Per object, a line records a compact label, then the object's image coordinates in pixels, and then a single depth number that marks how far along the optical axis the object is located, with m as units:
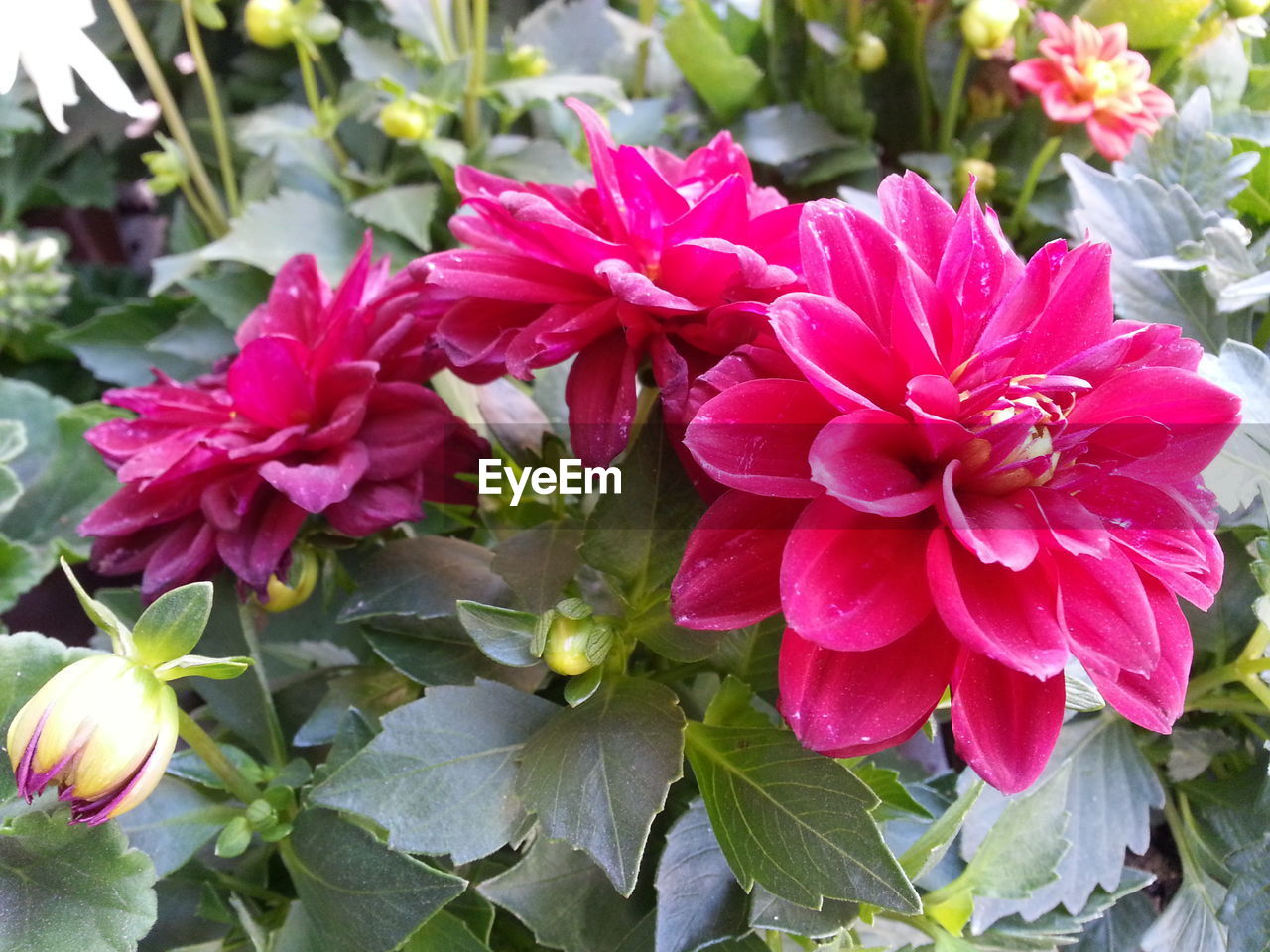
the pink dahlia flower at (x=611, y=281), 0.32
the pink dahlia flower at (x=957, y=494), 0.27
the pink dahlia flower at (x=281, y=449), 0.39
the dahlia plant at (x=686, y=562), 0.28
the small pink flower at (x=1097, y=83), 0.57
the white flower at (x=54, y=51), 0.38
